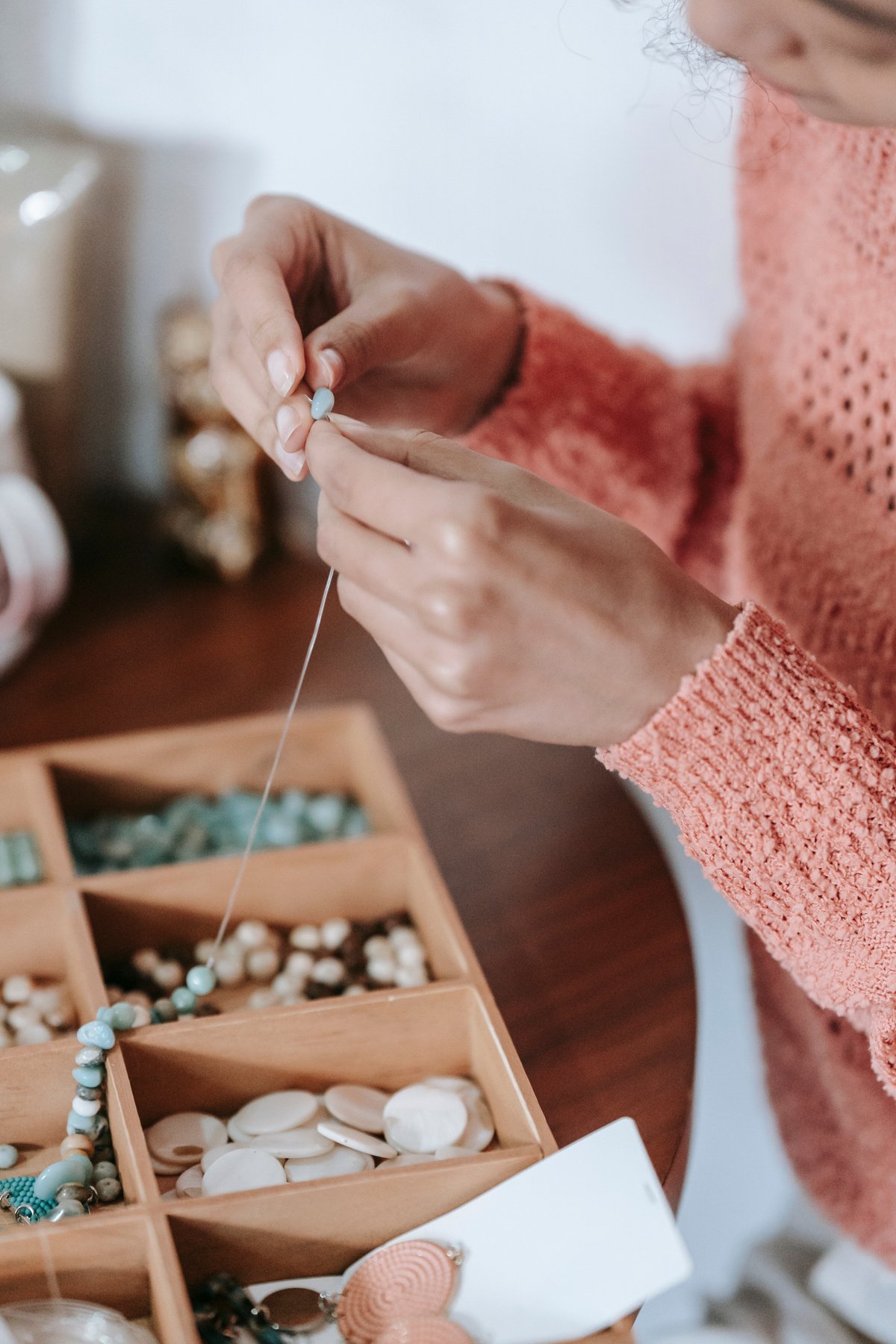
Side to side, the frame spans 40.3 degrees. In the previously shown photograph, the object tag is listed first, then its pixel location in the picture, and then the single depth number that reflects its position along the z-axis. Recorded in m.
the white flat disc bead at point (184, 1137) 0.65
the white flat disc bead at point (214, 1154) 0.64
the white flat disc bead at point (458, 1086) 0.69
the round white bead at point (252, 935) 0.80
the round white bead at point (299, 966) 0.78
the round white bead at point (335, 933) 0.80
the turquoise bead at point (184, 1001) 0.72
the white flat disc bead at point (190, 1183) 0.62
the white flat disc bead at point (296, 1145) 0.64
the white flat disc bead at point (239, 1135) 0.66
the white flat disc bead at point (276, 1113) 0.66
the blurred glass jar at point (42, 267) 1.06
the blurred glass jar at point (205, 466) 1.14
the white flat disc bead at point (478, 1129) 0.65
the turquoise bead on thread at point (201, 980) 0.73
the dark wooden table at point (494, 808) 0.72
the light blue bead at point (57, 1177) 0.61
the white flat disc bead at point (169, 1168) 0.64
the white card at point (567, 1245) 0.56
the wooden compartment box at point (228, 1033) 0.56
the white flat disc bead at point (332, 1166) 0.63
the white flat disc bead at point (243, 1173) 0.61
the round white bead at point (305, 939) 0.81
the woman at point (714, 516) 0.53
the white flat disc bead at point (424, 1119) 0.65
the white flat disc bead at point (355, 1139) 0.64
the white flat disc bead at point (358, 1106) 0.67
